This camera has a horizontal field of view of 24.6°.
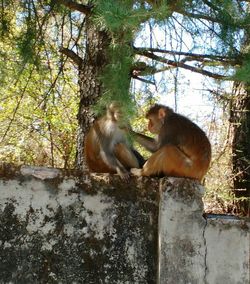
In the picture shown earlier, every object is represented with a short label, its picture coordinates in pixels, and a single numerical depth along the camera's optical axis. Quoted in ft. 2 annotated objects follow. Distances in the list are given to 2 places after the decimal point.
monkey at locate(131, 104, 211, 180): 18.12
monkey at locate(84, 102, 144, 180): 19.83
